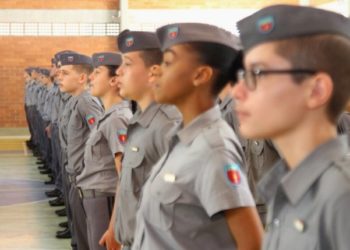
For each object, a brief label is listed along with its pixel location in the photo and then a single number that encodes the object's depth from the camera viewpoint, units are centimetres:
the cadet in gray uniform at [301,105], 153
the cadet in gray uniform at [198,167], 216
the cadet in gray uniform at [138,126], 323
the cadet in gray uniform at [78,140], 527
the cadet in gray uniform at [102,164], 427
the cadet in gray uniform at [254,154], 384
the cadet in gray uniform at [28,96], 1403
